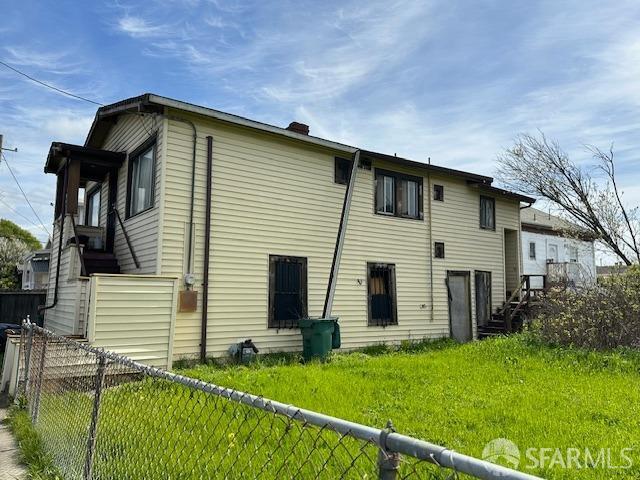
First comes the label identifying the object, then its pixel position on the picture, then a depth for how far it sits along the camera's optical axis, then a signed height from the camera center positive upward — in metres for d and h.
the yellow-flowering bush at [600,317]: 9.74 -0.61
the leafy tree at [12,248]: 32.59 +2.76
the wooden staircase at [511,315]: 14.83 -0.89
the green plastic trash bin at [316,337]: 9.65 -1.08
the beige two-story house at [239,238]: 8.93 +1.10
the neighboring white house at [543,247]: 26.62 +2.41
